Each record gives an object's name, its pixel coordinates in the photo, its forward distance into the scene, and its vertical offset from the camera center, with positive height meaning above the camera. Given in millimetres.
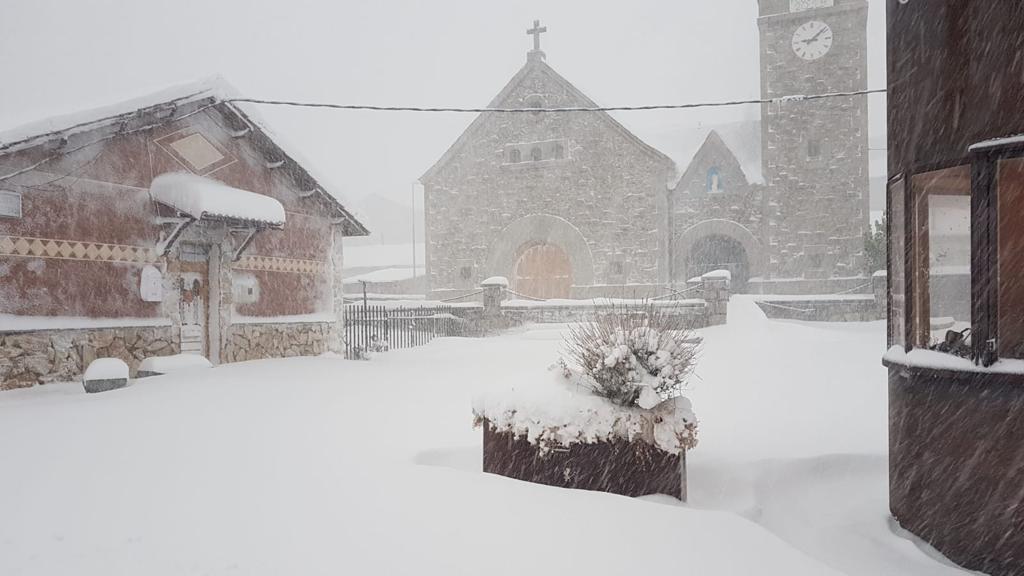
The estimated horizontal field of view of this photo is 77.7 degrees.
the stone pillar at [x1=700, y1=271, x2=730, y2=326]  17203 -465
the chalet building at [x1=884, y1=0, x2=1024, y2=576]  3984 +6
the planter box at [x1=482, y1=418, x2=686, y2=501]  4898 -1449
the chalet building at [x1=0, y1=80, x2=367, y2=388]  8992 +774
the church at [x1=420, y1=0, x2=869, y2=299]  22422 +3348
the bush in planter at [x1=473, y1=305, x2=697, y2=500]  4867 -1105
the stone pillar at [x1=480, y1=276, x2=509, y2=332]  18672 -593
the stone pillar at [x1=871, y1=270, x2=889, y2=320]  19047 -464
